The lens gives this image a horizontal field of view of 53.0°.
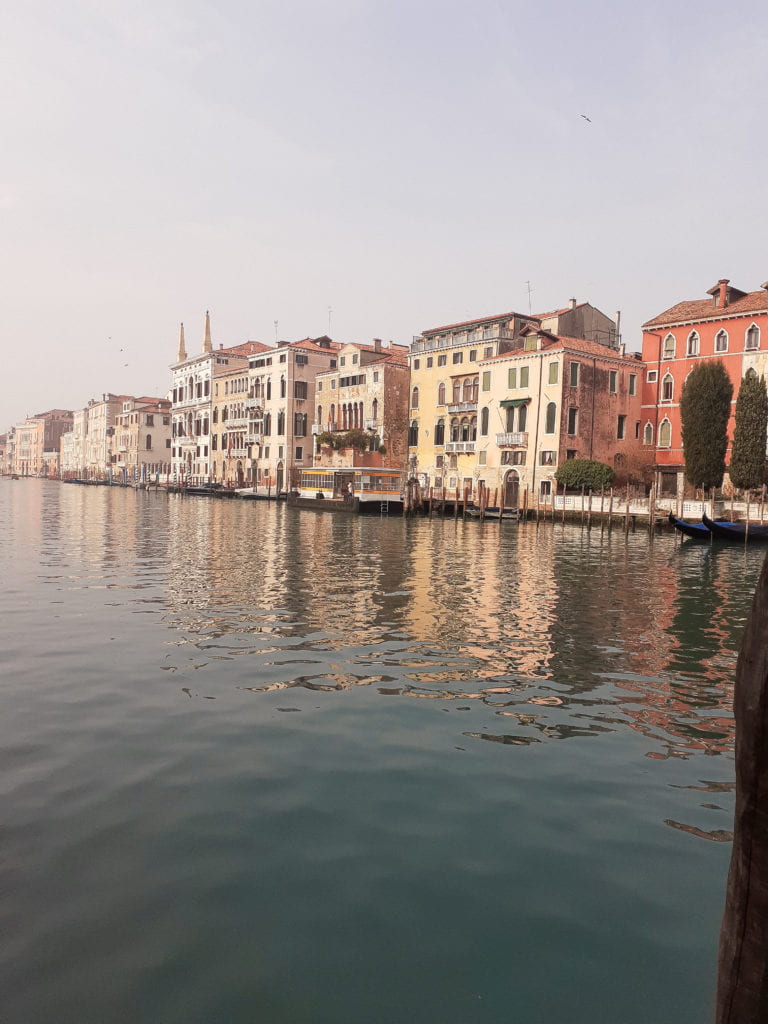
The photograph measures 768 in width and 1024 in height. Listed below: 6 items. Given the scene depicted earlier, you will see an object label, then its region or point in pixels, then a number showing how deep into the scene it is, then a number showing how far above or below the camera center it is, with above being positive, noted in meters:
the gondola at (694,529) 27.70 -1.71
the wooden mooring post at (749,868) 1.50 -0.80
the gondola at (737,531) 27.11 -1.69
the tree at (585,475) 36.88 +0.26
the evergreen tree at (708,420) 33.28 +2.70
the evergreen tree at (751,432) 31.78 +2.11
